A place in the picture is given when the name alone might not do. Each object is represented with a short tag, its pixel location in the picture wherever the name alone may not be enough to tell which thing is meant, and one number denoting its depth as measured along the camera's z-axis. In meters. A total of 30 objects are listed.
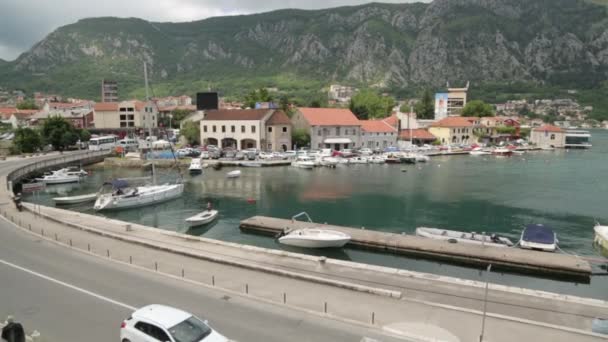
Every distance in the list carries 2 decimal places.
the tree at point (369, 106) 129.62
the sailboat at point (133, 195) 43.66
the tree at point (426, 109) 153.62
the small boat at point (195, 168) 67.88
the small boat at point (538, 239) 29.45
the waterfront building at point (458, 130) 116.77
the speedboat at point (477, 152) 103.03
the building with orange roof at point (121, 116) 116.75
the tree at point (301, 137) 93.38
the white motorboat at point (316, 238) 29.80
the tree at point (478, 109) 143.25
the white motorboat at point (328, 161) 79.12
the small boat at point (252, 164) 77.75
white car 11.27
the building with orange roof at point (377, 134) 100.69
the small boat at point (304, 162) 76.19
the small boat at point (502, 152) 102.31
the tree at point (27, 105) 164.79
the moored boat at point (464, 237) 30.59
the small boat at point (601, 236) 31.31
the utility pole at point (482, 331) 13.02
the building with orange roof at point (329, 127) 93.73
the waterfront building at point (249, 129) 88.94
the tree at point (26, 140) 81.75
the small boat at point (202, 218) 37.38
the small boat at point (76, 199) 46.19
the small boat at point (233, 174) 65.31
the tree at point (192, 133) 97.88
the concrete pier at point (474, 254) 25.70
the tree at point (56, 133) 87.19
